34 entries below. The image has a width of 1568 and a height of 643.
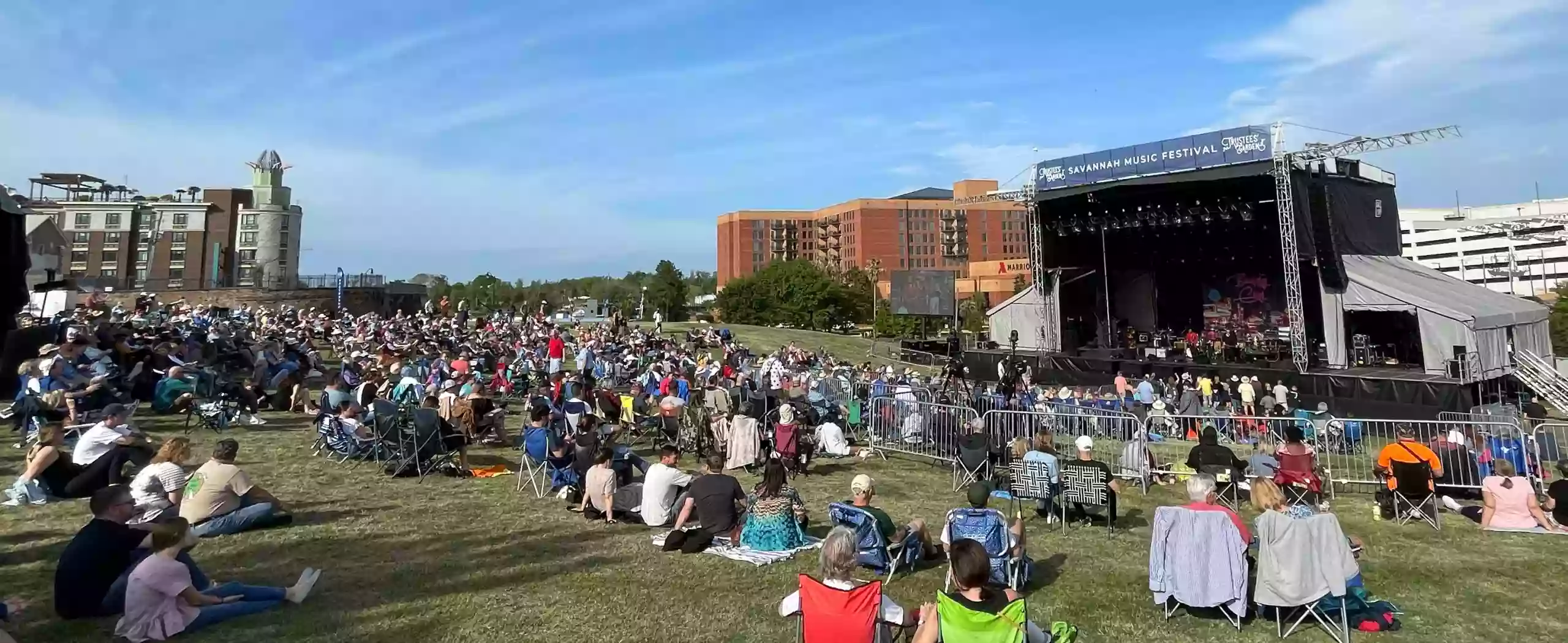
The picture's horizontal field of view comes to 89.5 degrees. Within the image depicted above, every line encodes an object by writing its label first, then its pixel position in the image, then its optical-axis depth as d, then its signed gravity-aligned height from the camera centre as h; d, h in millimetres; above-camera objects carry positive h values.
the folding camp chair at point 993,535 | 5992 -1220
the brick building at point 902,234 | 117875 +21723
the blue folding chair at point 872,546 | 6398 -1389
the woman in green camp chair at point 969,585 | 4094 -1100
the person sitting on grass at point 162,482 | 6391 -849
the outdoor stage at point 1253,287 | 20859 +2921
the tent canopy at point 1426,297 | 20672 +2059
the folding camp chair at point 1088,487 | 7805 -1122
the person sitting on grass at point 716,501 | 7191 -1143
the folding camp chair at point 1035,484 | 8008 -1112
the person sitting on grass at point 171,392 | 12375 -168
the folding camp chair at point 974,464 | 10047 -1146
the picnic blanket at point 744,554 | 6730 -1535
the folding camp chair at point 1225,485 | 9445 -1365
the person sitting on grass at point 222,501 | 6848 -1056
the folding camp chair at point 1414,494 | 8516 -1335
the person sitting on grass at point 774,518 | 6988 -1267
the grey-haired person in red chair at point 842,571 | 4508 -1127
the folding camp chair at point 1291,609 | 5285 -1589
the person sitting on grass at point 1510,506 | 8117 -1403
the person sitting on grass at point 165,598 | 4750 -1325
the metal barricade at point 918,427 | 12078 -839
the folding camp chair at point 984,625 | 3947 -1256
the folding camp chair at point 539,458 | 9438 -988
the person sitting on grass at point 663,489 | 7672 -1093
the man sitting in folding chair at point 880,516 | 6512 -1163
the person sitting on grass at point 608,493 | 7988 -1181
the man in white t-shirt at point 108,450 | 7594 -671
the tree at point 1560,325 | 45281 +2594
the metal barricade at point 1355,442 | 9852 -1040
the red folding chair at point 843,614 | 4230 -1282
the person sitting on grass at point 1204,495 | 5531 -887
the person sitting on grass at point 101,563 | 5059 -1172
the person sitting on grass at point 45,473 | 7660 -901
